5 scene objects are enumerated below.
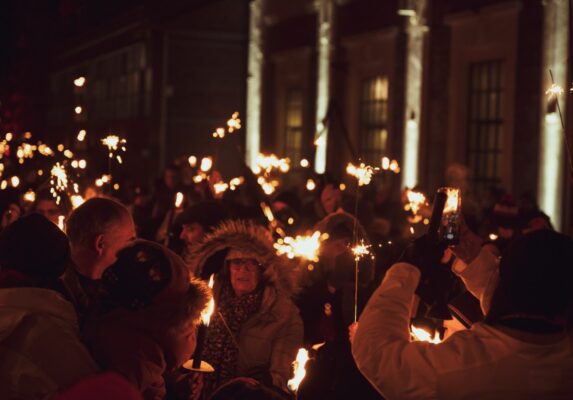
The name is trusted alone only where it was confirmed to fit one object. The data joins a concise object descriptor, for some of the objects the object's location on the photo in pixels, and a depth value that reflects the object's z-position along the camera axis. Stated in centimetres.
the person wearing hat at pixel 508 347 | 317
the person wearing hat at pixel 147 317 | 316
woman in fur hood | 581
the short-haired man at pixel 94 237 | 456
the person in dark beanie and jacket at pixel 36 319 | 315
